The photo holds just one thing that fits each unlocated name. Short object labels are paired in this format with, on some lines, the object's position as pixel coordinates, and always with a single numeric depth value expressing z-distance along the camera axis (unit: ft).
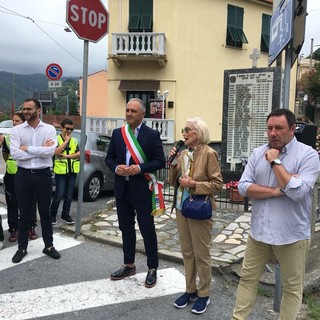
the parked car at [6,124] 64.23
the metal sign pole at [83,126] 16.78
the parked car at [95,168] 24.67
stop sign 15.53
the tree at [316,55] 165.35
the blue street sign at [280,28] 8.79
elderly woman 10.34
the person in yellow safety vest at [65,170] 18.97
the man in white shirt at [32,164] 14.12
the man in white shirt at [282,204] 8.13
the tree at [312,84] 110.73
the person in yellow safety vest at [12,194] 16.33
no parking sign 36.63
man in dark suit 11.96
